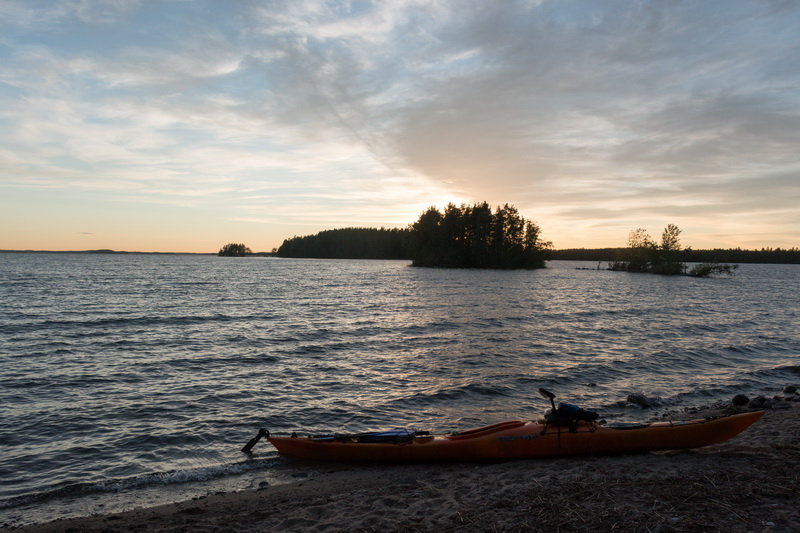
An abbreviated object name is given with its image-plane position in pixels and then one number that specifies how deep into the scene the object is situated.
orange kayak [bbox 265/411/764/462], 8.22
